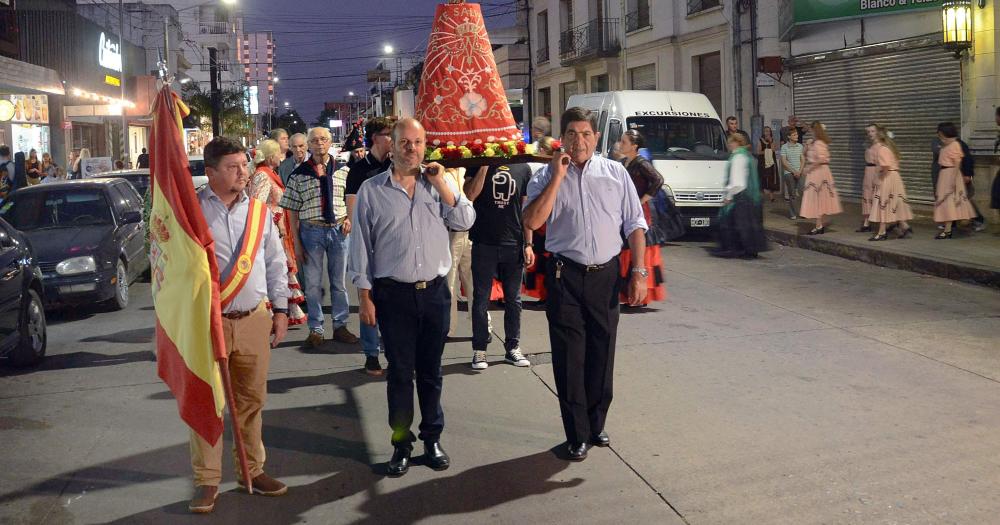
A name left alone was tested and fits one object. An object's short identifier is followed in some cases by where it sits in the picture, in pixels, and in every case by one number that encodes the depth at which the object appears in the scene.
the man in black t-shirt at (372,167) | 7.81
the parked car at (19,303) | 8.38
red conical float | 5.72
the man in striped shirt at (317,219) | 8.88
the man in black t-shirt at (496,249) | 7.98
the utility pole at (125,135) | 31.79
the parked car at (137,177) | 16.27
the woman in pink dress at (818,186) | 16.09
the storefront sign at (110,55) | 33.32
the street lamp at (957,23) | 16.72
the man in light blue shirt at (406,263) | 5.35
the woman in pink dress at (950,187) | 14.87
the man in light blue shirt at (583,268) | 5.67
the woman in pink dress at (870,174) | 15.12
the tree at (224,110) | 58.91
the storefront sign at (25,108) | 24.19
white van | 16.94
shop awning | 21.47
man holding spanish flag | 4.96
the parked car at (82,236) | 11.05
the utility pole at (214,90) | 44.25
